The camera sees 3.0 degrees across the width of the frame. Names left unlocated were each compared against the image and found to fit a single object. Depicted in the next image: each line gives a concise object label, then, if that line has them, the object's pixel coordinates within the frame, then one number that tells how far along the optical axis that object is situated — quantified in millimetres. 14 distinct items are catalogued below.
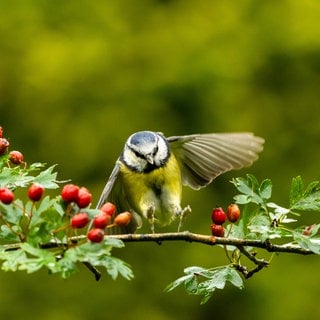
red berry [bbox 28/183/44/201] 3544
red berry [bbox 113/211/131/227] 3548
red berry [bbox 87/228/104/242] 3498
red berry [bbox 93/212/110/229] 3510
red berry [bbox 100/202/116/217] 3538
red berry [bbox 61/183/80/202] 3536
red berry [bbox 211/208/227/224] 3614
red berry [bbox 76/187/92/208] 3535
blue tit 3773
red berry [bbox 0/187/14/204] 3529
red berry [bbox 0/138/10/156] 3617
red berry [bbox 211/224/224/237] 3609
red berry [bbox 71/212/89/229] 3518
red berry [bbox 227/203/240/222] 3617
